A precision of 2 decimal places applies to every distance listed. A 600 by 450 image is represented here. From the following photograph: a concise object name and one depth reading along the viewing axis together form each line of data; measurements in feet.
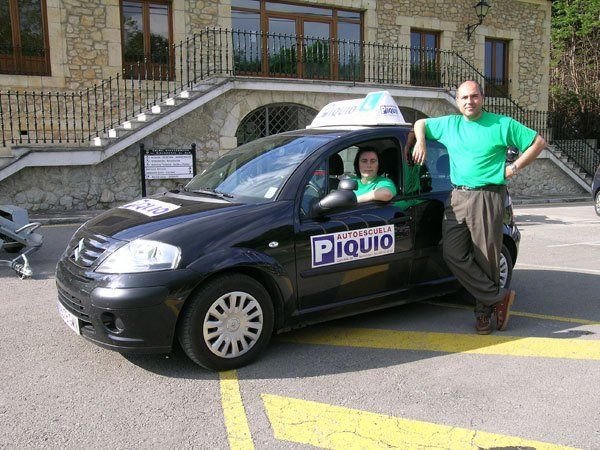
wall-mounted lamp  61.98
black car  11.41
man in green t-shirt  13.92
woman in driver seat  14.48
